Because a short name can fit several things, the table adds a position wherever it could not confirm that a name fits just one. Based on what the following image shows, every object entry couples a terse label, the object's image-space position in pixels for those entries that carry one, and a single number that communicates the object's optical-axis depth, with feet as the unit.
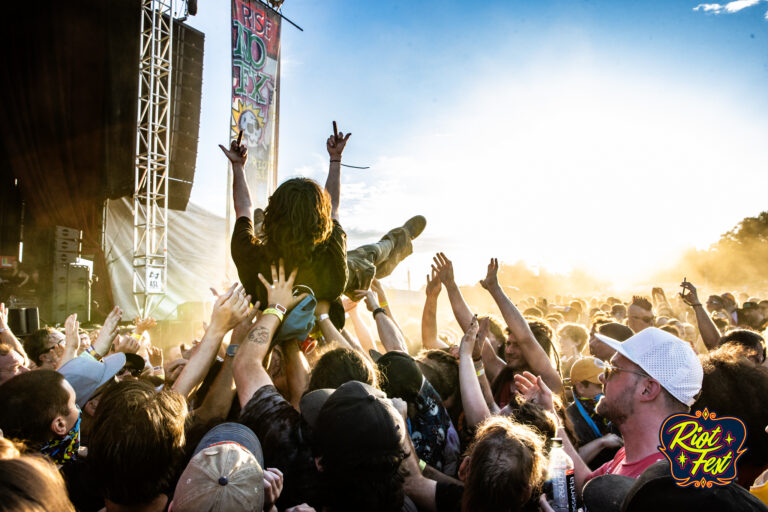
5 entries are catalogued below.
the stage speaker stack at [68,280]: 30.14
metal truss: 32.14
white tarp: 42.06
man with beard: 6.28
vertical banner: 36.40
